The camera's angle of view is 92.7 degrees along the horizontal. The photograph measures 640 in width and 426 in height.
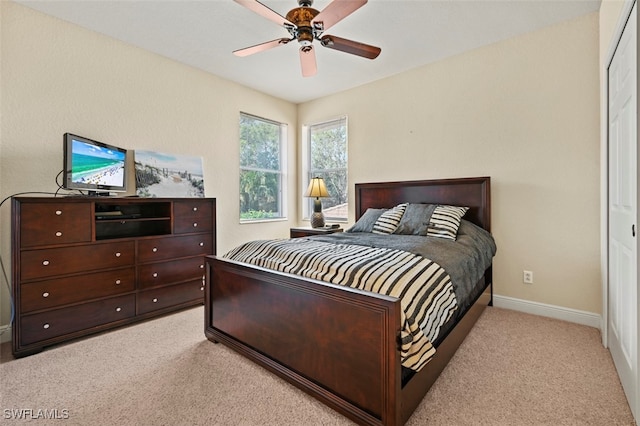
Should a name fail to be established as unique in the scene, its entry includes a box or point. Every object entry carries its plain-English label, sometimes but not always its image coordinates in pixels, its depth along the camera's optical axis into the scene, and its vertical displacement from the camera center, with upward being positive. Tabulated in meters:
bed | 1.32 -0.72
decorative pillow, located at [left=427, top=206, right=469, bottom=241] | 2.73 -0.16
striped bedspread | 1.36 -0.37
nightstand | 3.90 -0.33
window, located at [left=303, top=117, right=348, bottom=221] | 4.41 +0.67
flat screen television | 2.35 +0.36
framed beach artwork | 3.10 +0.36
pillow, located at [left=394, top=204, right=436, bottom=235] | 2.89 -0.14
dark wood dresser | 2.12 -0.44
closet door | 1.50 -0.06
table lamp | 4.11 +0.15
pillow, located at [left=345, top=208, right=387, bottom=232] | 3.24 -0.17
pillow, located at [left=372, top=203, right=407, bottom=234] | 3.07 -0.16
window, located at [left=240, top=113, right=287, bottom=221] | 4.23 +0.57
